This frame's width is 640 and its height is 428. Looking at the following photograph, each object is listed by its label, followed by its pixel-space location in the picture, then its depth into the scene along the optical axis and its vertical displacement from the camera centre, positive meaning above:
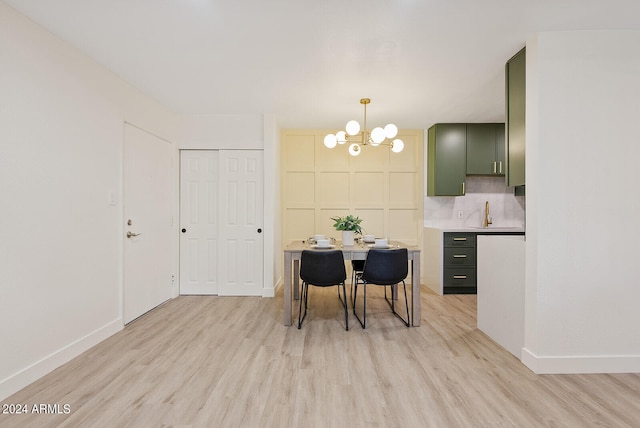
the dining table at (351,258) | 3.10 -0.52
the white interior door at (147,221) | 3.16 -0.09
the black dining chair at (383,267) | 3.04 -0.53
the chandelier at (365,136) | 3.13 +0.87
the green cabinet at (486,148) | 4.54 +1.02
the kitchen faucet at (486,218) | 4.73 -0.05
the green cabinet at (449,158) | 4.58 +0.87
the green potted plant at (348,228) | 3.38 -0.16
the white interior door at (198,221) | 4.20 -0.10
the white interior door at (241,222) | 4.18 -0.12
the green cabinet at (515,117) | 2.44 +0.83
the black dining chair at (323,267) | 3.01 -0.54
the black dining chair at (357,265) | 3.80 -0.65
